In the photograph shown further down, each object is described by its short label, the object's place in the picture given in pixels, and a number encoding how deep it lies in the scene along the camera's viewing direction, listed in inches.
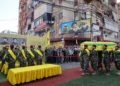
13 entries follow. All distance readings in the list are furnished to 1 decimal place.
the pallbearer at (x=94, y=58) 361.3
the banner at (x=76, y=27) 1002.7
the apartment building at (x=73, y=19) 1105.4
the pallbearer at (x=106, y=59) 357.1
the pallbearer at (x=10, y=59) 340.7
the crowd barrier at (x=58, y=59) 642.8
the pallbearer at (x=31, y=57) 390.7
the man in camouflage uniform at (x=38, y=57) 400.0
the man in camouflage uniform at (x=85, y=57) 353.4
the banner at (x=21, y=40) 543.3
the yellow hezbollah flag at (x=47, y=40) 631.8
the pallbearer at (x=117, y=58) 357.1
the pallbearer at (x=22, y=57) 368.3
